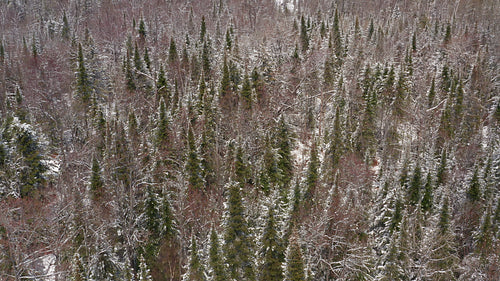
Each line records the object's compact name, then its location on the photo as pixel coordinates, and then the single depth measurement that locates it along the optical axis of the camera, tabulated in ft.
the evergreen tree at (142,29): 210.38
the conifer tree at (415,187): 112.78
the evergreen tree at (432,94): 166.64
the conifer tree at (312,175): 103.55
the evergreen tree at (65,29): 262.26
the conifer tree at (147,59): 172.36
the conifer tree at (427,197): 111.55
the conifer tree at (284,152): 123.03
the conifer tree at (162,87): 150.92
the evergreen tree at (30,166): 114.73
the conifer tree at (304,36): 206.39
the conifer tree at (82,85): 150.30
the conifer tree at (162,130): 116.26
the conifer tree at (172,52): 175.52
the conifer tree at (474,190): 119.55
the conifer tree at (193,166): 107.96
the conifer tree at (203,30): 197.42
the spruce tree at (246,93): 146.41
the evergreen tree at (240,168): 111.24
